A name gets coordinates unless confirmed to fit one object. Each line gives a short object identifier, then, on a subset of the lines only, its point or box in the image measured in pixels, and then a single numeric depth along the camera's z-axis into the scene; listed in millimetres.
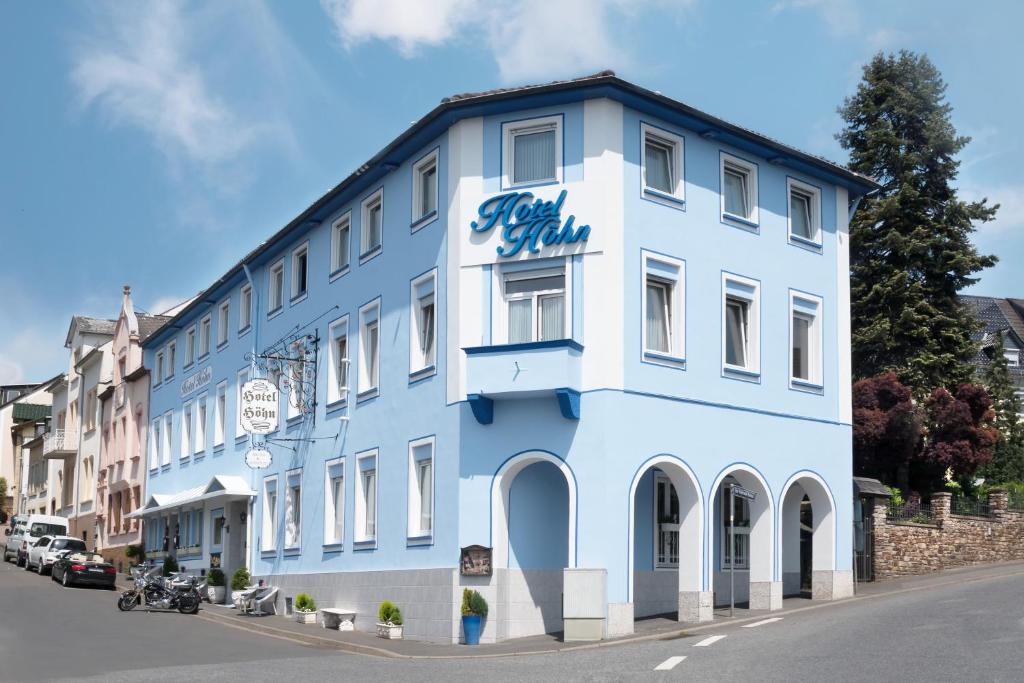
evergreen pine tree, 43844
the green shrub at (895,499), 33688
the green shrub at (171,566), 42000
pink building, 51938
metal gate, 31547
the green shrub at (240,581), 34000
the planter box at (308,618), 29781
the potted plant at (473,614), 23281
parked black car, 40656
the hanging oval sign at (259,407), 31922
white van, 52281
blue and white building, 23703
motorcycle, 31688
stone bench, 28047
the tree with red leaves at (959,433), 40500
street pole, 27583
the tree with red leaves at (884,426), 39281
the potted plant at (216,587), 36312
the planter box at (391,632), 25264
